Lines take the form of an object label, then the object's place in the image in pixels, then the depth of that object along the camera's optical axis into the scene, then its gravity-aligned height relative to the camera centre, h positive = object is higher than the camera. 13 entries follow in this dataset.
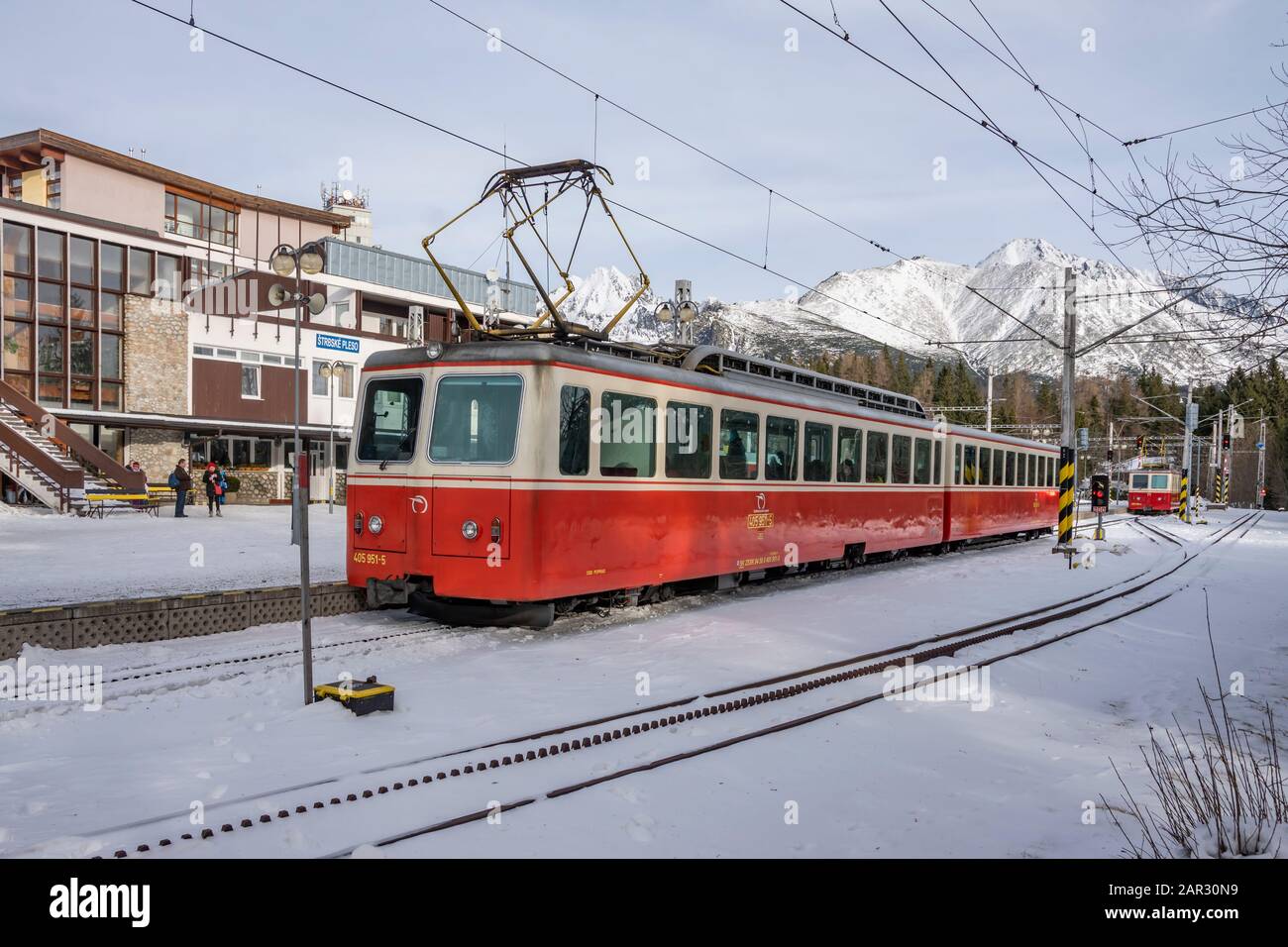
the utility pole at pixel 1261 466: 70.46 +0.05
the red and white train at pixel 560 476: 9.28 -0.26
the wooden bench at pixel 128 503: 24.94 -1.60
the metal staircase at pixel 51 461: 24.39 -0.50
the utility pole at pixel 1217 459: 63.85 +0.54
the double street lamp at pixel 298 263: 15.63 +3.11
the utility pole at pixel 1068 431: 20.34 +0.72
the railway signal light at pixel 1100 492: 25.55 -0.82
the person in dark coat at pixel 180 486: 23.75 -1.05
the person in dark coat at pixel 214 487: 24.70 -1.10
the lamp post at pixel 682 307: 16.41 +2.59
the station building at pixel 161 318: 29.14 +4.44
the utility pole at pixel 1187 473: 39.63 -0.38
